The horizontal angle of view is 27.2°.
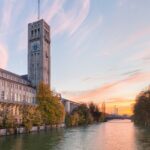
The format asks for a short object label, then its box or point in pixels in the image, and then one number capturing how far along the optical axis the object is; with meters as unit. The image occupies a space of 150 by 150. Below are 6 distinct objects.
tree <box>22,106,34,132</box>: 91.06
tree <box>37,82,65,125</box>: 112.50
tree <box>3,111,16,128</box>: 82.81
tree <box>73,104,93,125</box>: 179.55
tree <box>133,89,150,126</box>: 114.38
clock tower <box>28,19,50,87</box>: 160.04
